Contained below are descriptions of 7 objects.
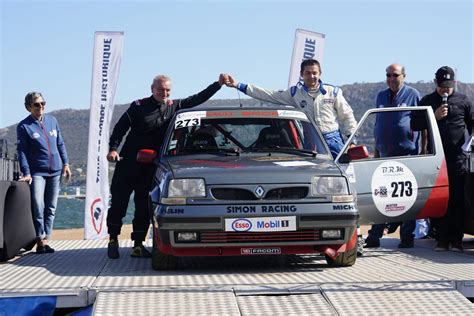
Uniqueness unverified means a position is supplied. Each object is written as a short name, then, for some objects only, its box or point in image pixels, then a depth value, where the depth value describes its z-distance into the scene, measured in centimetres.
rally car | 1067
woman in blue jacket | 1416
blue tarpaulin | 883
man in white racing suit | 1388
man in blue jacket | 1472
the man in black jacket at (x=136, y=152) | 1354
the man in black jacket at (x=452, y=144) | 1388
